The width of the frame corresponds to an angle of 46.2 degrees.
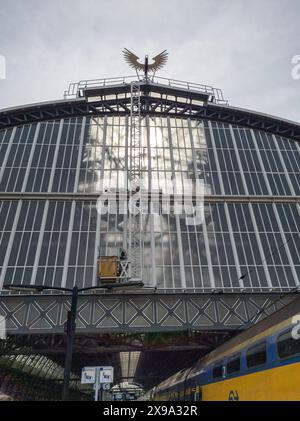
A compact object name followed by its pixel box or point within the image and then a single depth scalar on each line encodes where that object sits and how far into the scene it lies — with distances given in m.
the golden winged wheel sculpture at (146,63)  49.16
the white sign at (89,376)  14.57
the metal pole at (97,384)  13.65
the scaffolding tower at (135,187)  31.19
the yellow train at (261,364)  11.87
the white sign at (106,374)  14.52
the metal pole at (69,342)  15.62
